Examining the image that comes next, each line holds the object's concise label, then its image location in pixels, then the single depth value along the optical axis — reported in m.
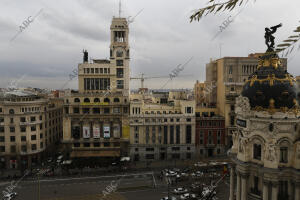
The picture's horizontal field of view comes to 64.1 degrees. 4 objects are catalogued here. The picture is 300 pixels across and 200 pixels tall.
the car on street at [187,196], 65.38
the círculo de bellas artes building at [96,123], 97.44
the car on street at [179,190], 69.62
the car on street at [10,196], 66.19
